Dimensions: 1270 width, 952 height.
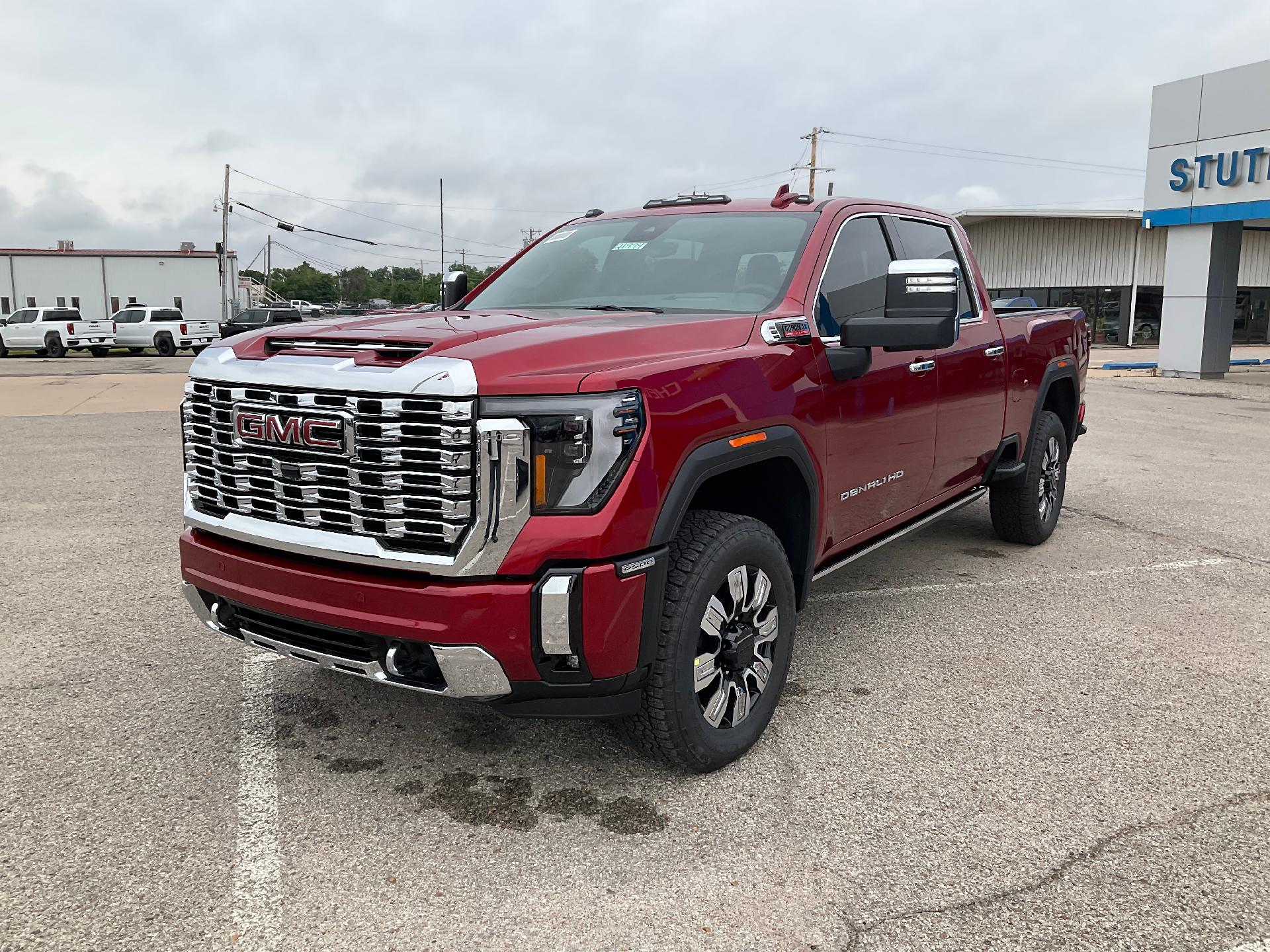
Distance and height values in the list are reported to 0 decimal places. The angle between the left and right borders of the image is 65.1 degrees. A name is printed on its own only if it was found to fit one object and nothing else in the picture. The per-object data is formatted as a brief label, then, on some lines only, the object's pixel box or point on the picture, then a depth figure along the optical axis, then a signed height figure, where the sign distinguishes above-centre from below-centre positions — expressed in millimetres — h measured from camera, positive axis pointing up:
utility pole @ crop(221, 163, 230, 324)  54094 +3284
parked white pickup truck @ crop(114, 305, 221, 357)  35312 -844
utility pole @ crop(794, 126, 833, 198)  51438 +8784
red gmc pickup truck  2680 -485
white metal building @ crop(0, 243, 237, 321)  54750 +1334
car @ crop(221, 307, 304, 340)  24047 -353
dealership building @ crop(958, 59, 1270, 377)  19078 +2407
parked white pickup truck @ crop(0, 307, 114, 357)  33719 -903
